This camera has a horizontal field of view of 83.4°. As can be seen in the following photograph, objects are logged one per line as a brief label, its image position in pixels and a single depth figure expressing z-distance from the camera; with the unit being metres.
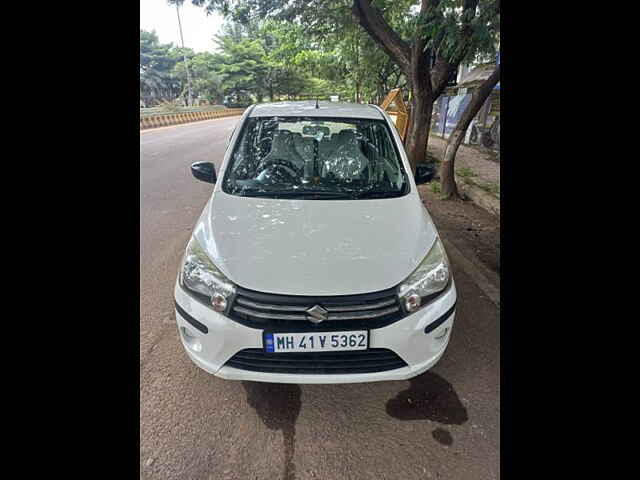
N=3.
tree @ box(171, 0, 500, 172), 4.12
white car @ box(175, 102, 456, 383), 1.68
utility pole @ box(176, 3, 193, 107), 34.53
